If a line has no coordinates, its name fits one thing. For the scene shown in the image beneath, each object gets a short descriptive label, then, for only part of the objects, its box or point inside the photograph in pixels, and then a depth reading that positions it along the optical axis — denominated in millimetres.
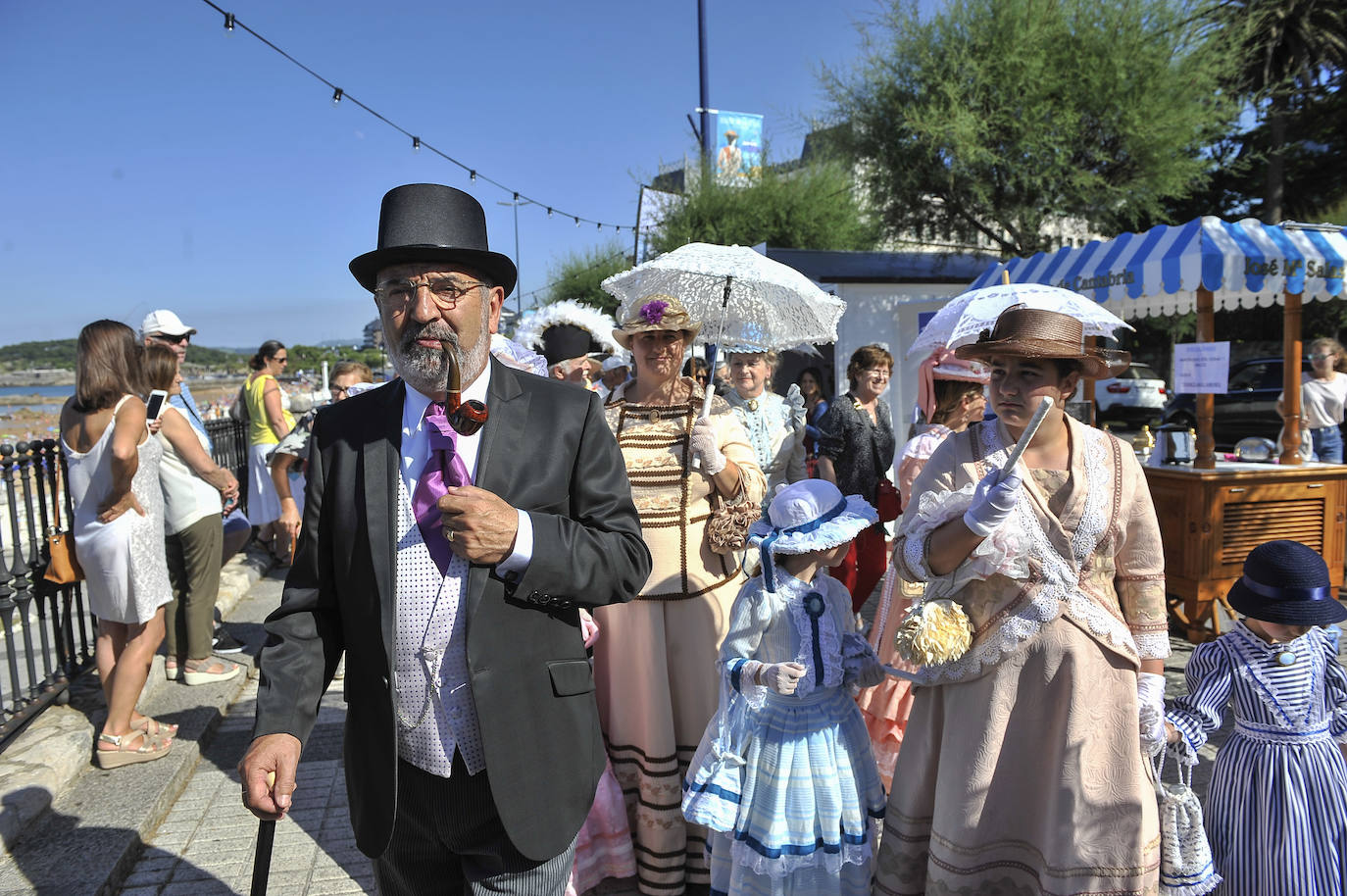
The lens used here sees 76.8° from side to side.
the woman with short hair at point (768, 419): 5361
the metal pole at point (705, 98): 20750
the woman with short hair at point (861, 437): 5594
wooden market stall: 5730
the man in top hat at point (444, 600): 1713
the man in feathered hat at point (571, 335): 5898
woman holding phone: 4613
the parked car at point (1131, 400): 19812
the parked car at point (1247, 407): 15586
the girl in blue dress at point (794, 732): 2516
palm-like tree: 18578
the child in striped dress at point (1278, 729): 2471
